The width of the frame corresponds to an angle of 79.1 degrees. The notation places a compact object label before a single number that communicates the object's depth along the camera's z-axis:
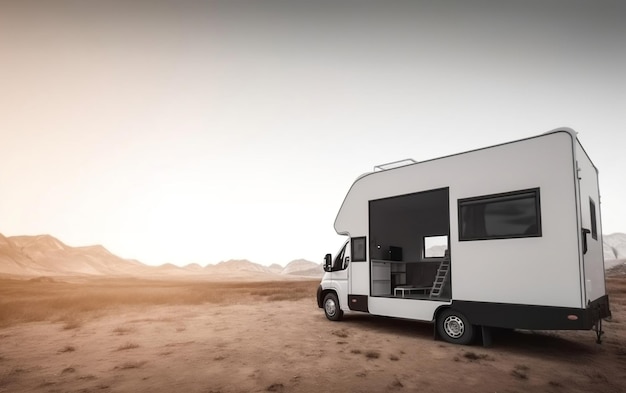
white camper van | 6.66
